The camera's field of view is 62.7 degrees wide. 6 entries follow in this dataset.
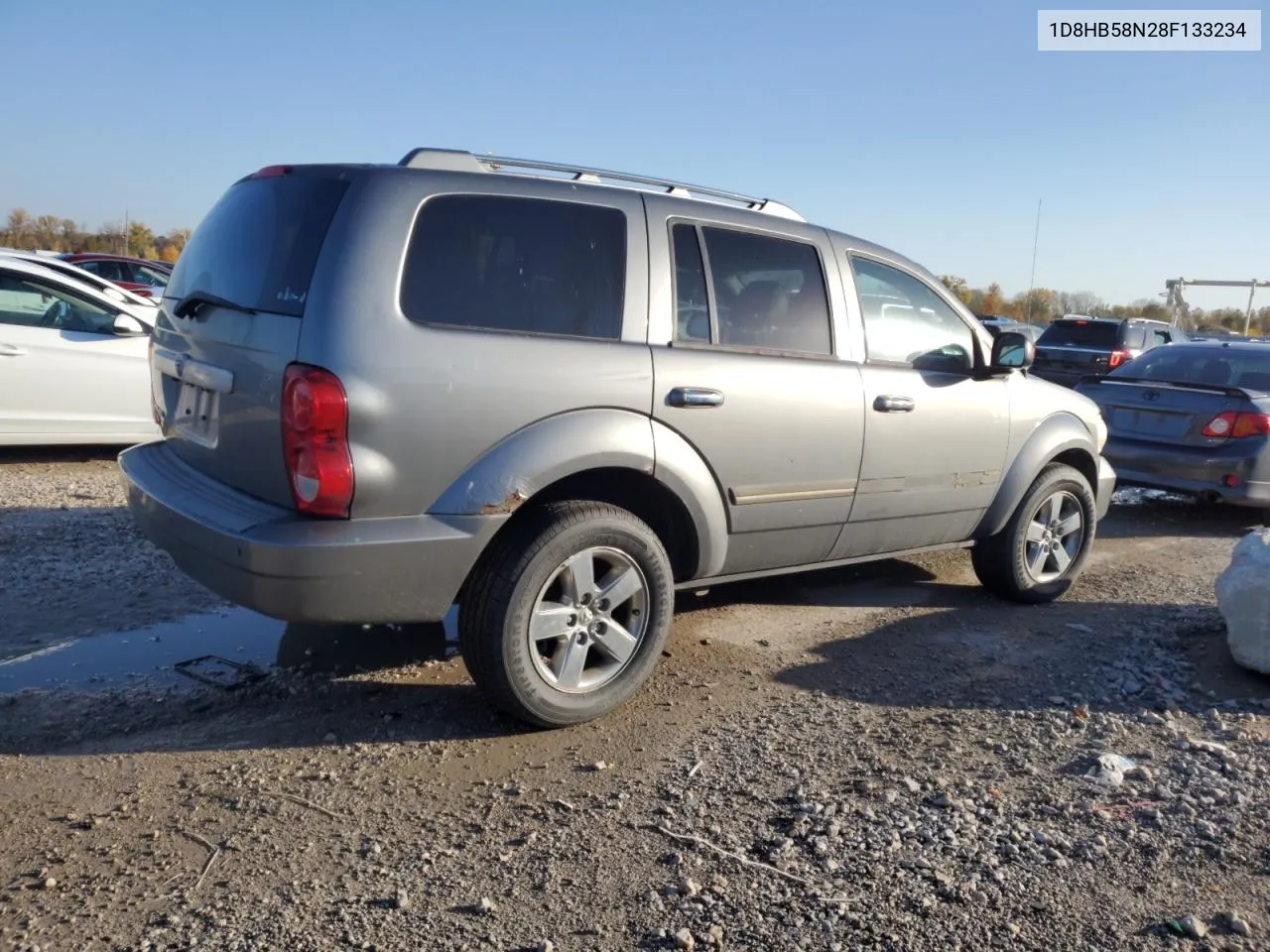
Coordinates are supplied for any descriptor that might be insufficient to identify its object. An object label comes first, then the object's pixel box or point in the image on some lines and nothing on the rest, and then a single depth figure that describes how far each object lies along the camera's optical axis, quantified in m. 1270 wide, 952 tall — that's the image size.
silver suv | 3.32
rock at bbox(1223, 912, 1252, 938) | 2.72
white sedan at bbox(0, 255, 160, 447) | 7.58
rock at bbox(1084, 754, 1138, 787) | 3.52
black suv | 14.76
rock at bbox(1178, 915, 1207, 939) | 2.70
